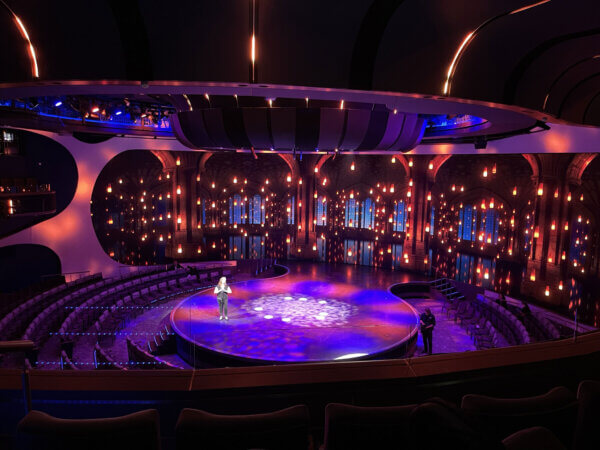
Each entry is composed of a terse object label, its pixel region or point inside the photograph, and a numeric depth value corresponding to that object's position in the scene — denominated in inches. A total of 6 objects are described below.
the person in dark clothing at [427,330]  369.1
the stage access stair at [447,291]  536.7
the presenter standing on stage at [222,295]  384.5
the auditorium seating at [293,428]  62.6
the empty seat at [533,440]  65.6
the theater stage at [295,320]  332.2
